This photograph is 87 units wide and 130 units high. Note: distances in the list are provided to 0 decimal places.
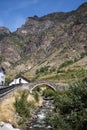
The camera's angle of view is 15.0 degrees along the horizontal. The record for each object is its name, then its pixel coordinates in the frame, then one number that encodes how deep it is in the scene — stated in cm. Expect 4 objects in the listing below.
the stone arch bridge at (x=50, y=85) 10975
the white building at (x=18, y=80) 12875
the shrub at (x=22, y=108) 5897
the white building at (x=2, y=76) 13250
